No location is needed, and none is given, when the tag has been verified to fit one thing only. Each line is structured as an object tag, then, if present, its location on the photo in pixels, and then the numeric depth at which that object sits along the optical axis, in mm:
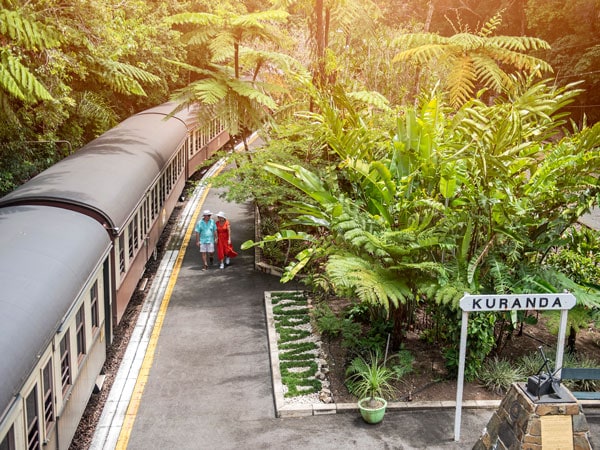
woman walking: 15938
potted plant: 9570
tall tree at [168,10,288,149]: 15000
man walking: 15750
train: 6379
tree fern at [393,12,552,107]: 12711
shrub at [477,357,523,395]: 10586
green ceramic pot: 9516
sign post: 8633
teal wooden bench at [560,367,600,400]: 7084
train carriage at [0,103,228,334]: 10695
